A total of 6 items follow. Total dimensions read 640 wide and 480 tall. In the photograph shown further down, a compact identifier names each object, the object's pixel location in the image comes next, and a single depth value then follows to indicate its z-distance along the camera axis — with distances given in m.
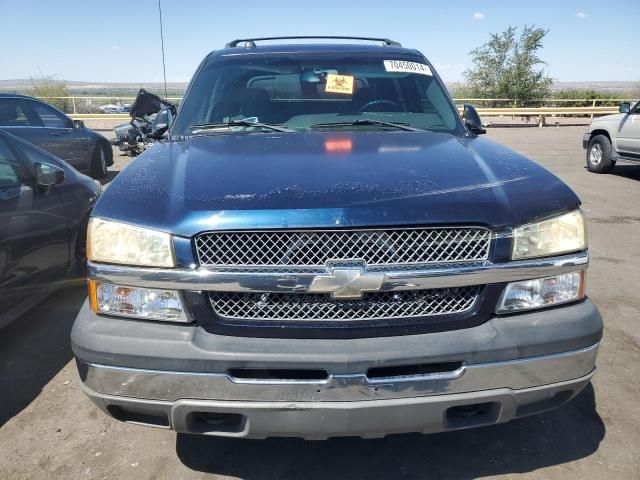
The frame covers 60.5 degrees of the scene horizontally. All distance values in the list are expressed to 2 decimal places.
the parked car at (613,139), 10.35
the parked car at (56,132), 8.38
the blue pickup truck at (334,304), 2.00
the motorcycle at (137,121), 10.90
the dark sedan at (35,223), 3.70
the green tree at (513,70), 37.56
